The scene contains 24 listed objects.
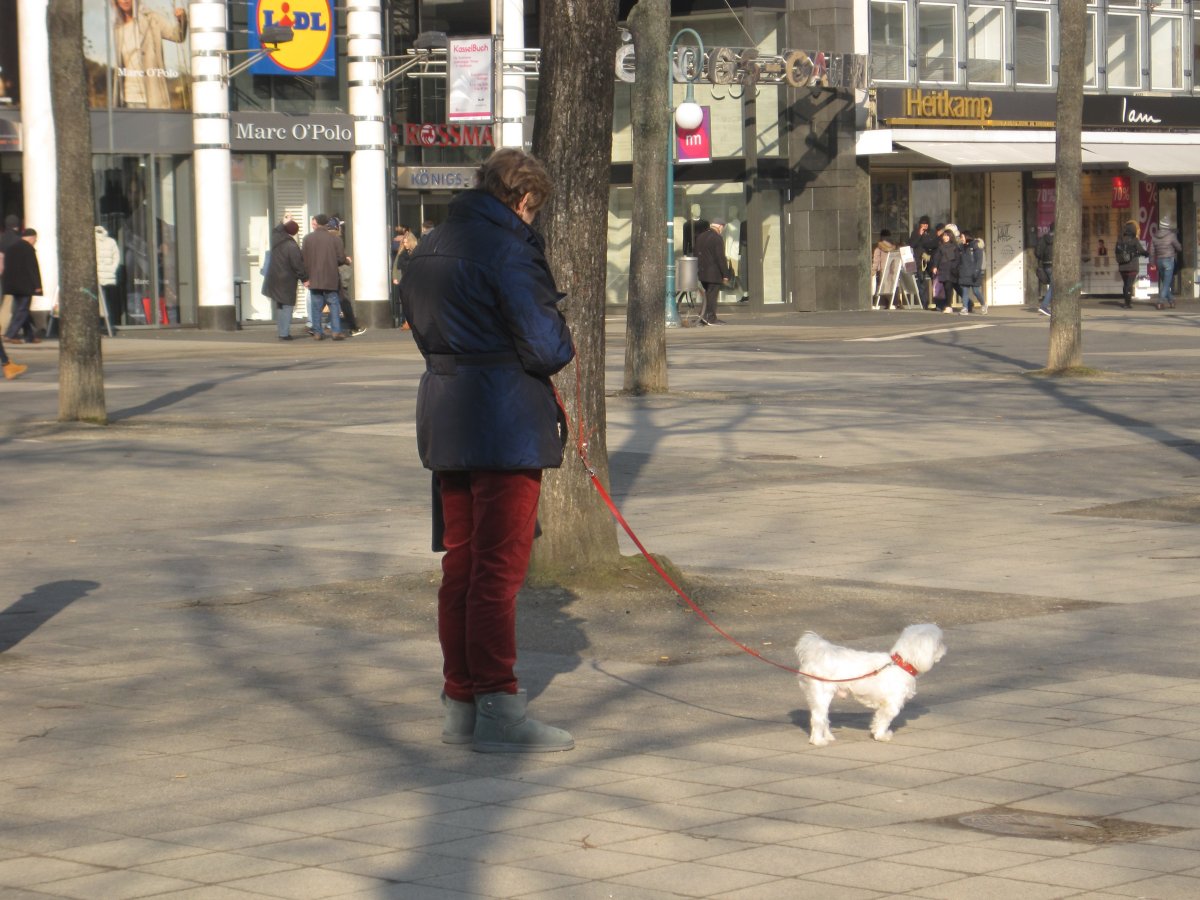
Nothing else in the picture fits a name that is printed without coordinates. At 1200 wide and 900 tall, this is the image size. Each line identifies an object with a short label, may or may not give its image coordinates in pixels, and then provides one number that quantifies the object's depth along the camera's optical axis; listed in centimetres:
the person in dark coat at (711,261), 3722
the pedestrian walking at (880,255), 4272
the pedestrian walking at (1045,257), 4369
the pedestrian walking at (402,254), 3441
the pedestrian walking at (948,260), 4106
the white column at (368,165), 3722
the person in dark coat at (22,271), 3008
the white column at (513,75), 3828
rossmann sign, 4094
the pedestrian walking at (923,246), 4234
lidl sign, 3616
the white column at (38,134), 3294
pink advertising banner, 3759
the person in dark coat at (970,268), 4103
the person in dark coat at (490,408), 618
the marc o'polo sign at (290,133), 3612
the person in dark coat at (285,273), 3253
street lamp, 3575
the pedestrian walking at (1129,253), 4241
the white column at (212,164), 3525
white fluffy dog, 635
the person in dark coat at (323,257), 3197
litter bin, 3731
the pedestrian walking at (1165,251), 4219
